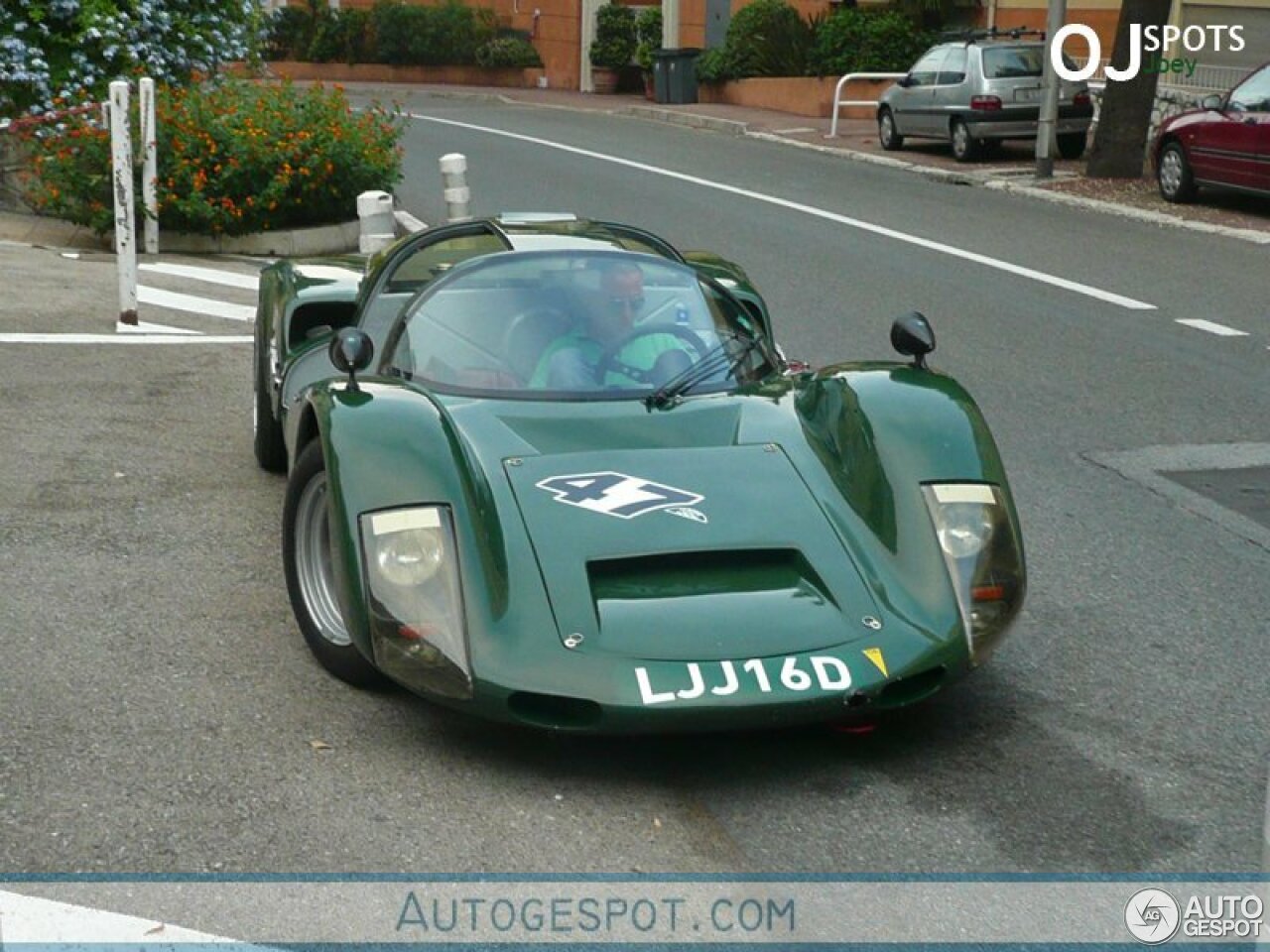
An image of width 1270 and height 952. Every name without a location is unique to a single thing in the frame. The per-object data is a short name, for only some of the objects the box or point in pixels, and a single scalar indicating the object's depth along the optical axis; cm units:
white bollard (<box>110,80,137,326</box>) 1127
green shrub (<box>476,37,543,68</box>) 4578
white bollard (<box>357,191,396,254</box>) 1302
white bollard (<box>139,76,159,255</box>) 1323
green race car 481
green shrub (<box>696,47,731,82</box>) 3588
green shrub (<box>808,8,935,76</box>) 3278
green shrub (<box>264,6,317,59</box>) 4866
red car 1808
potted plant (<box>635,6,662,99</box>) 4069
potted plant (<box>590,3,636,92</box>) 4275
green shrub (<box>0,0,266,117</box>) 1650
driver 614
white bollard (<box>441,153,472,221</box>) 1472
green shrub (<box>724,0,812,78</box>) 3434
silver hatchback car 2406
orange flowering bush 1488
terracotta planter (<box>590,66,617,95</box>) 4312
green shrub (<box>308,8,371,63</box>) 4806
